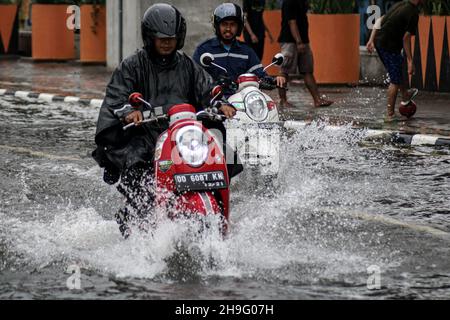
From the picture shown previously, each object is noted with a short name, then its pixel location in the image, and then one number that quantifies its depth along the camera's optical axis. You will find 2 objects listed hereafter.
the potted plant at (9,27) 30.89
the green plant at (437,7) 19.75
